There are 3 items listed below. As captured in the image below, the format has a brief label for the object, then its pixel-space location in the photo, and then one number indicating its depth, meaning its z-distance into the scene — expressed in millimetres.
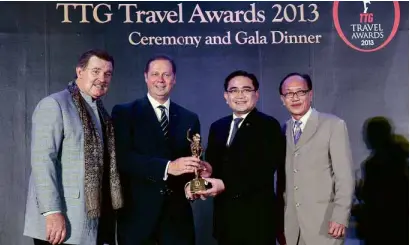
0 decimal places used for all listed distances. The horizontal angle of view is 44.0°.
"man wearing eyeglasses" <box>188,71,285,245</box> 2875
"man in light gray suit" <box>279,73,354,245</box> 2713
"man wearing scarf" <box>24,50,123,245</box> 2529
